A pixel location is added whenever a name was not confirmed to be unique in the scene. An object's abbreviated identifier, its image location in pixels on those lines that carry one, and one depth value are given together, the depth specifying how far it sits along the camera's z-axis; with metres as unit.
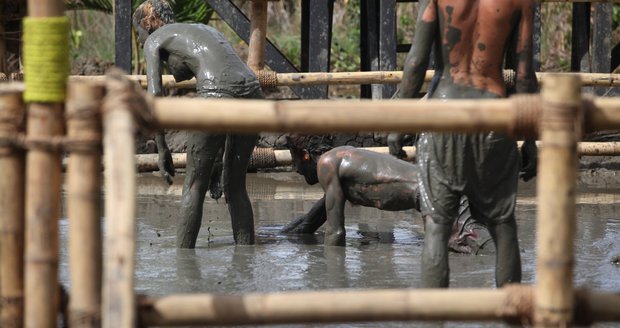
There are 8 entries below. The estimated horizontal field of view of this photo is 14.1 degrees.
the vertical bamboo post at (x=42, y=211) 8.29
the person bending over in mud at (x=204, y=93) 15.20
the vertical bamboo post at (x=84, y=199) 8.21
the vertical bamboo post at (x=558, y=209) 8.18
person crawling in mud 15.13
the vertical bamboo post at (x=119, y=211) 7.89
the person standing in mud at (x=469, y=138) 11.08
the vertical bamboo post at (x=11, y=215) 8.41
